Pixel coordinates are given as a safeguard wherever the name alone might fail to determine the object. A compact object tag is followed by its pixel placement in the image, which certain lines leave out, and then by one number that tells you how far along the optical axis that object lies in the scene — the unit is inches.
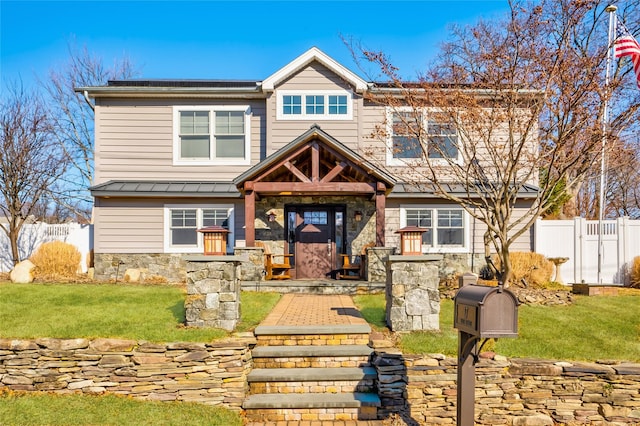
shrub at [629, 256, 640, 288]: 446.9
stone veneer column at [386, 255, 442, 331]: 235.6
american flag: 339.1
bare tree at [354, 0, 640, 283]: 259.4
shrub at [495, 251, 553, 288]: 423.2
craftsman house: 473.4
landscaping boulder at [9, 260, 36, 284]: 420.5
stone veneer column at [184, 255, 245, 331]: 236.5
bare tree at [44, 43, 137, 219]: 854.5
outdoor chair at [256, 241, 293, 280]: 421.1
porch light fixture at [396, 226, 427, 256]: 341.4
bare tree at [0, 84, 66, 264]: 486.0
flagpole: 417.4
